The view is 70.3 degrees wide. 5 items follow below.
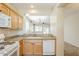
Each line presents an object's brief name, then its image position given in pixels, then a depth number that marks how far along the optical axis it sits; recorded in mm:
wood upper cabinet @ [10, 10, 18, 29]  1861
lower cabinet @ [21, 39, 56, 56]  2081
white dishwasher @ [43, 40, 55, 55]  2072
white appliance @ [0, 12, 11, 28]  1304
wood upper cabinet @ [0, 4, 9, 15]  1349
